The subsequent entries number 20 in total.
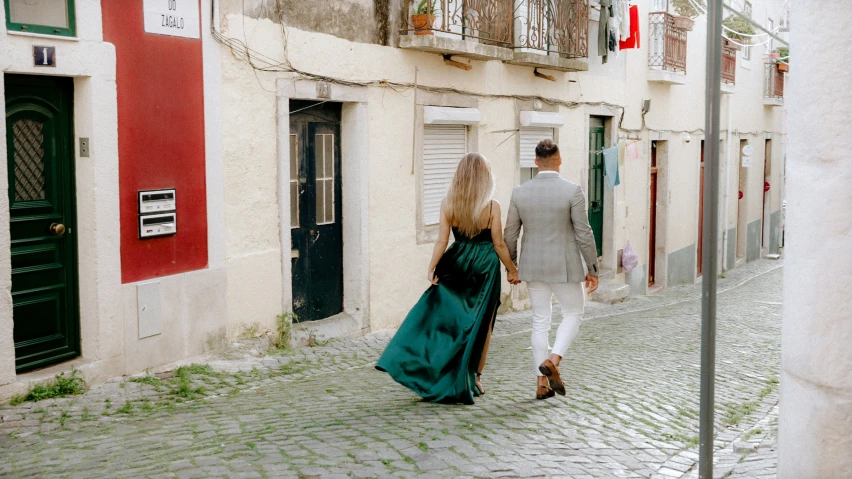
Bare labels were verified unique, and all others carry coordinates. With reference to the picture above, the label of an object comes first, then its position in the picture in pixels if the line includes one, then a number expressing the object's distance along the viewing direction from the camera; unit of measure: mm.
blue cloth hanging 15281
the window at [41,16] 6395
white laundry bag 16297
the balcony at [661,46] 17219
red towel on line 15742
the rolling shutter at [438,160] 11398
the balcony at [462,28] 10617
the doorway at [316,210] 9523
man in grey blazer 6605
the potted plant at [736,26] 21859
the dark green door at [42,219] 6672
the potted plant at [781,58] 26028
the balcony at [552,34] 12853
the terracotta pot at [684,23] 17719
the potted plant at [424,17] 10609
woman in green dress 6504
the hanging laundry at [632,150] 16547
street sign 7422
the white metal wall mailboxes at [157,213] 7434
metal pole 3908
